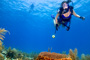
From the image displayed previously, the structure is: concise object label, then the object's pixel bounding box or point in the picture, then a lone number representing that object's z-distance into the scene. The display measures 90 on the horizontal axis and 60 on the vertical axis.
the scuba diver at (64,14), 3.60
